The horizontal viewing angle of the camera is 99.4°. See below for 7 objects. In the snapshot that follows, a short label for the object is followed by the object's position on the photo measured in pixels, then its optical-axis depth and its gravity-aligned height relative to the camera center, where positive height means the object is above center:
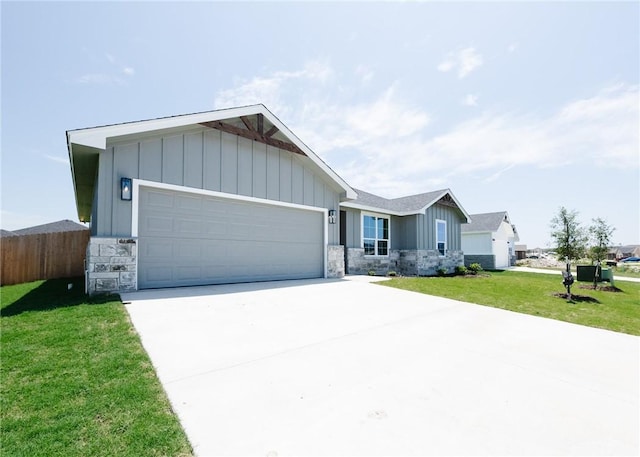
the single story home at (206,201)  6.00 +1.15
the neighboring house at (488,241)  22.11 -0.11
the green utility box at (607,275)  10.05 -1.34
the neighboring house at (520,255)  32.91 -1.88
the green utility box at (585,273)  11.42 -1.44
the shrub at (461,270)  15.20 -1.74
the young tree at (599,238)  16.34 +0.06
